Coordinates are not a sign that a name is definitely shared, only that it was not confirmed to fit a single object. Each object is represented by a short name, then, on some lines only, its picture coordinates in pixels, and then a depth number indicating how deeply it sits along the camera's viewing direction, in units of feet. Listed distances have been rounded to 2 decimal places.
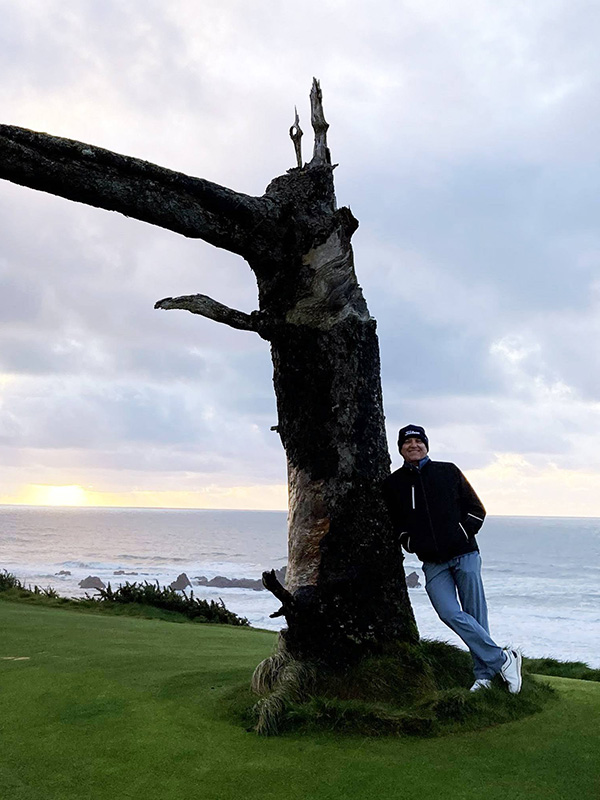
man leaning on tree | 16.19
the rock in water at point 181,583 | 147.43
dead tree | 16.24
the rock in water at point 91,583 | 139.64
